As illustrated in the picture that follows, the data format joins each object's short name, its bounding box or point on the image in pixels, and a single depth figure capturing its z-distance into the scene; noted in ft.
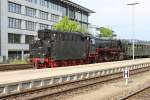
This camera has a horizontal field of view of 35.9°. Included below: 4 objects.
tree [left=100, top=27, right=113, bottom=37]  217.91
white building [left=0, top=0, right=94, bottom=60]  141.28
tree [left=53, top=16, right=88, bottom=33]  146.22
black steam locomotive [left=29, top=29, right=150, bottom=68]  60.41
